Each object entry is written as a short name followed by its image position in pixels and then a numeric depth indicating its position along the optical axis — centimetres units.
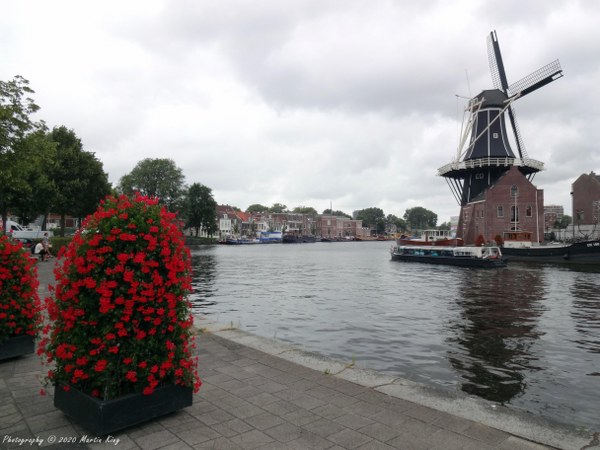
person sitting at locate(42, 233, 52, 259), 3181
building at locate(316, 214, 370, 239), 19538
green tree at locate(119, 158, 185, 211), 9819
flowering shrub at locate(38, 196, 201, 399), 419
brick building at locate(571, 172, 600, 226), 7838
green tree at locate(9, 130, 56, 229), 1964
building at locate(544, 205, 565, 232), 15009
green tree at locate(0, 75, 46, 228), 1920
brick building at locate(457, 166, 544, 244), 6438
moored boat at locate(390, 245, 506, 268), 4331
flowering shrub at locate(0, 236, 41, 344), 656
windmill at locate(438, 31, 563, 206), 6806
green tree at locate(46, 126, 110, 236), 4709
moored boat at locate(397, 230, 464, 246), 5518
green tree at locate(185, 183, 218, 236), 11050
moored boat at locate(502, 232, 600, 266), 4641
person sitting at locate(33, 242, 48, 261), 3122
